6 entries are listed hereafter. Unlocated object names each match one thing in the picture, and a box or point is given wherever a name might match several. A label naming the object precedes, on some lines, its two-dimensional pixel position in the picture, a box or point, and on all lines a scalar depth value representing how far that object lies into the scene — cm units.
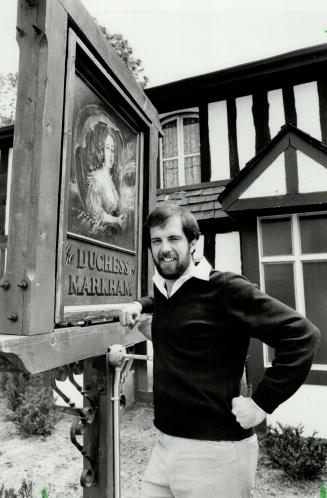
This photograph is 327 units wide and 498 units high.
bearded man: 143
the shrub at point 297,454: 441
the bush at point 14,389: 673
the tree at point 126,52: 1393
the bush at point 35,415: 603
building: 545
